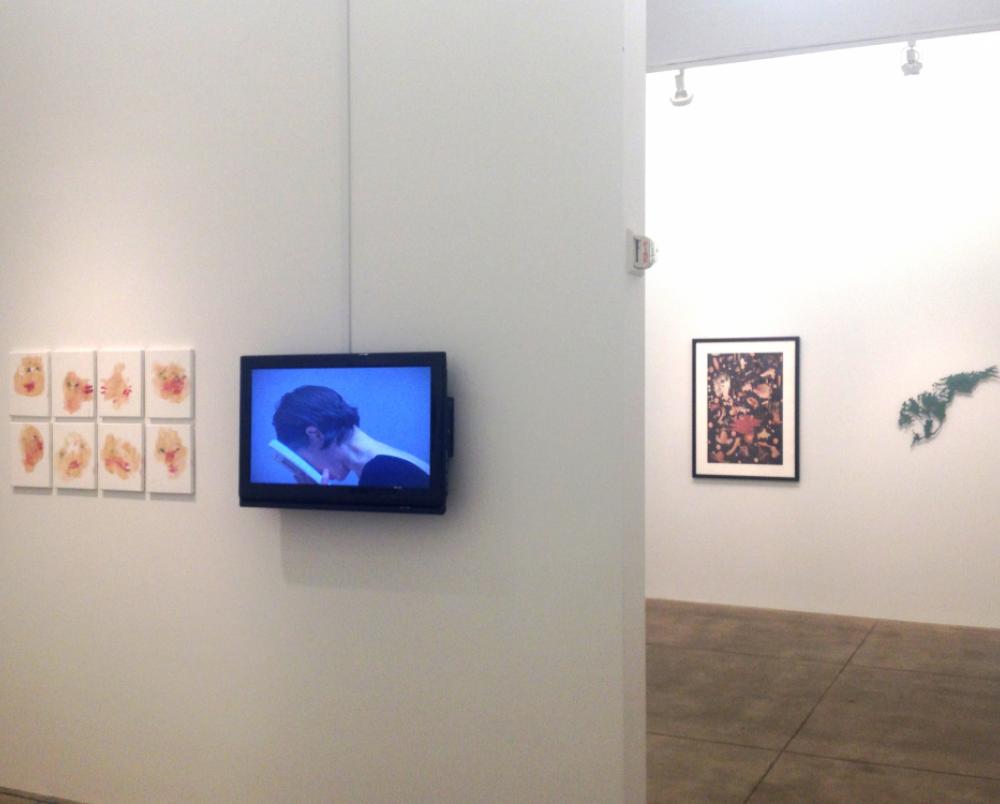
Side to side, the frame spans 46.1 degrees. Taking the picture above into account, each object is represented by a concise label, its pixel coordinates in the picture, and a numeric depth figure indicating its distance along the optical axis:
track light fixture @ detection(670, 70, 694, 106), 8.27
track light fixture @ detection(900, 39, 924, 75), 7.66
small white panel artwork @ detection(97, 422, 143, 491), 4.81
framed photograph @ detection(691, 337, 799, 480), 9.02
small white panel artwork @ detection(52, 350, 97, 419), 4.88
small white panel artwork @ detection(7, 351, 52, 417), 4.99
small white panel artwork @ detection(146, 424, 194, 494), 4.72
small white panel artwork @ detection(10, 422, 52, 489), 5.00
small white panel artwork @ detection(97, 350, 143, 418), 4.79
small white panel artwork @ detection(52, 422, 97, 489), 4.90
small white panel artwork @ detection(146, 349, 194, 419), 4.71
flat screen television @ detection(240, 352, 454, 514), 4.13
